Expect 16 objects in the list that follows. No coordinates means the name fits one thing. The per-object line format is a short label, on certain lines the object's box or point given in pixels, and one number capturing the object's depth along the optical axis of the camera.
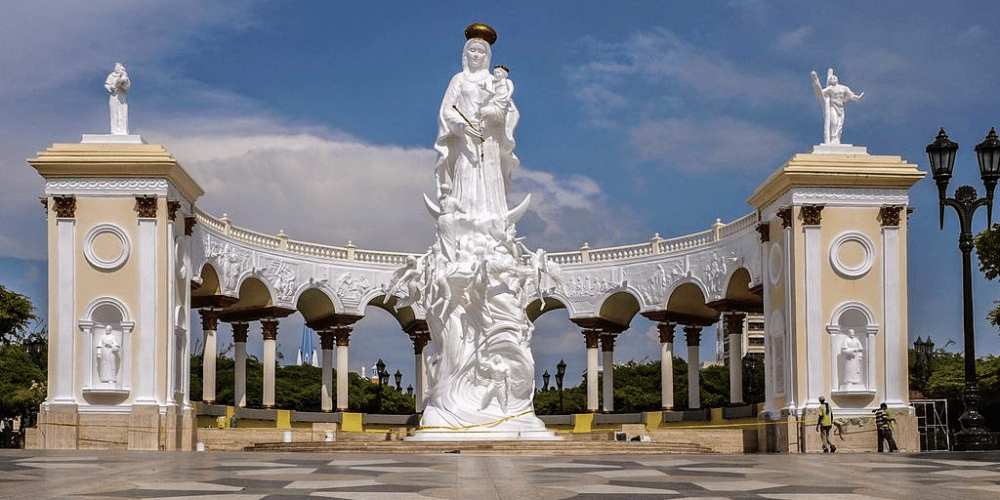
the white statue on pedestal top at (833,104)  33.22
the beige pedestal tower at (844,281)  31.84
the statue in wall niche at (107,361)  30.64
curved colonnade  38.81
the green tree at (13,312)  49.75
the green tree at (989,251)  34.66
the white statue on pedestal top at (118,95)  31.91
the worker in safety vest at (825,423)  28.97
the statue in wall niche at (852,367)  31.77
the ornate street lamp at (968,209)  18.97
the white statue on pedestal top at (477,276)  26.72
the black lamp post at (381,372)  44.44
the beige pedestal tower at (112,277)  30.75
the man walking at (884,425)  28.31
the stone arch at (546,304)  46.08
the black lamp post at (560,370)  45.41
